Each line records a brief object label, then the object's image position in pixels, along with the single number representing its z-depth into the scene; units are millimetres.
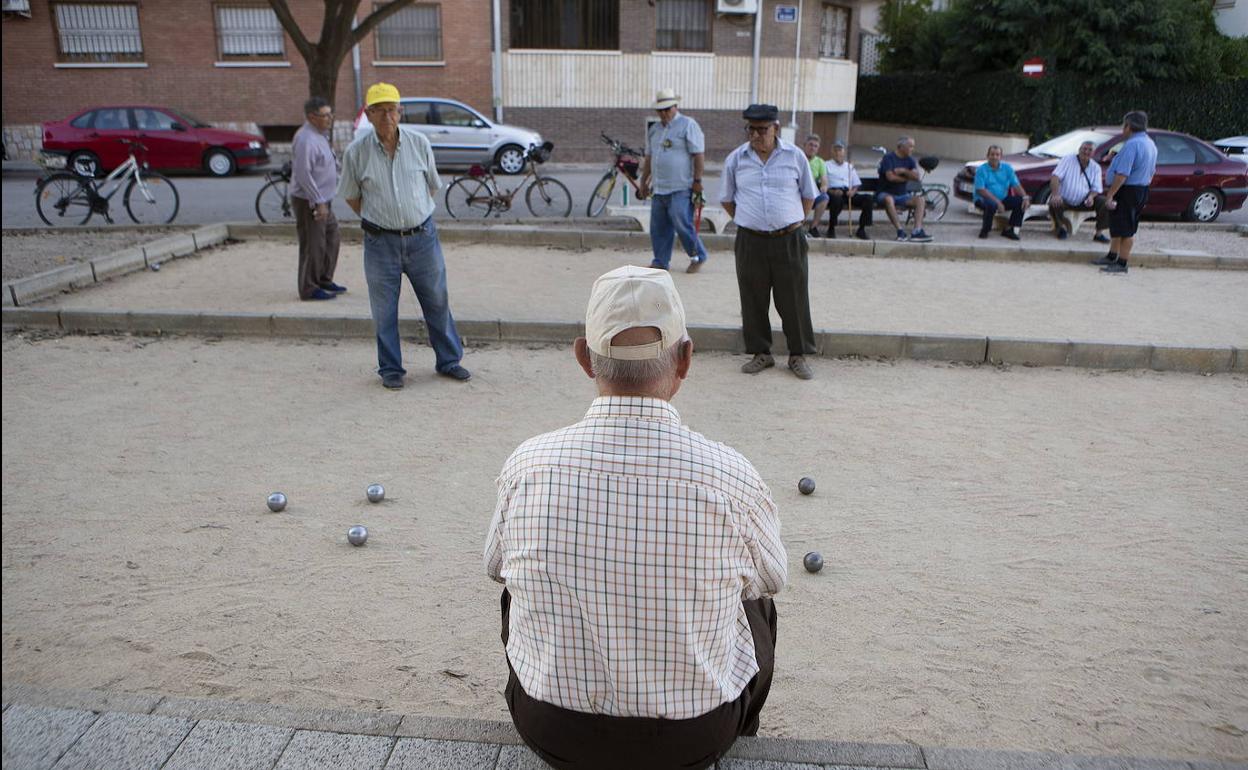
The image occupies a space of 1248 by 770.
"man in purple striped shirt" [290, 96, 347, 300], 8766
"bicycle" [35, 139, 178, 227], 13469
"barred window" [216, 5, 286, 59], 24531
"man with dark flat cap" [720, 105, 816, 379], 6895
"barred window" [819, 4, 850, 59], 28750
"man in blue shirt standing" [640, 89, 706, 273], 9914
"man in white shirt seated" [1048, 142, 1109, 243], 13773
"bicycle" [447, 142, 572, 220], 14141
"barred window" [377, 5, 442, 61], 24859
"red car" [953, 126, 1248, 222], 15641
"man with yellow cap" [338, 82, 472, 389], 6559
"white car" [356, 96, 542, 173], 22281
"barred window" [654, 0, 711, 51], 25391
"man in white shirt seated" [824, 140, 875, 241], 13398
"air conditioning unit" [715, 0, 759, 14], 25000
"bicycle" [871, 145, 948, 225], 14055
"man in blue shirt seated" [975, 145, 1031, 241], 13758
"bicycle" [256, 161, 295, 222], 13461
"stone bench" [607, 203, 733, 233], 12938
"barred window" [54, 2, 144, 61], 24266
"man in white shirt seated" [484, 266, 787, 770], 2131
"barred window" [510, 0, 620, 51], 24953
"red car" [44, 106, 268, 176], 20422
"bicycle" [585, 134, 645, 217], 13641
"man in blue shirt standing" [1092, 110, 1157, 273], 10992
